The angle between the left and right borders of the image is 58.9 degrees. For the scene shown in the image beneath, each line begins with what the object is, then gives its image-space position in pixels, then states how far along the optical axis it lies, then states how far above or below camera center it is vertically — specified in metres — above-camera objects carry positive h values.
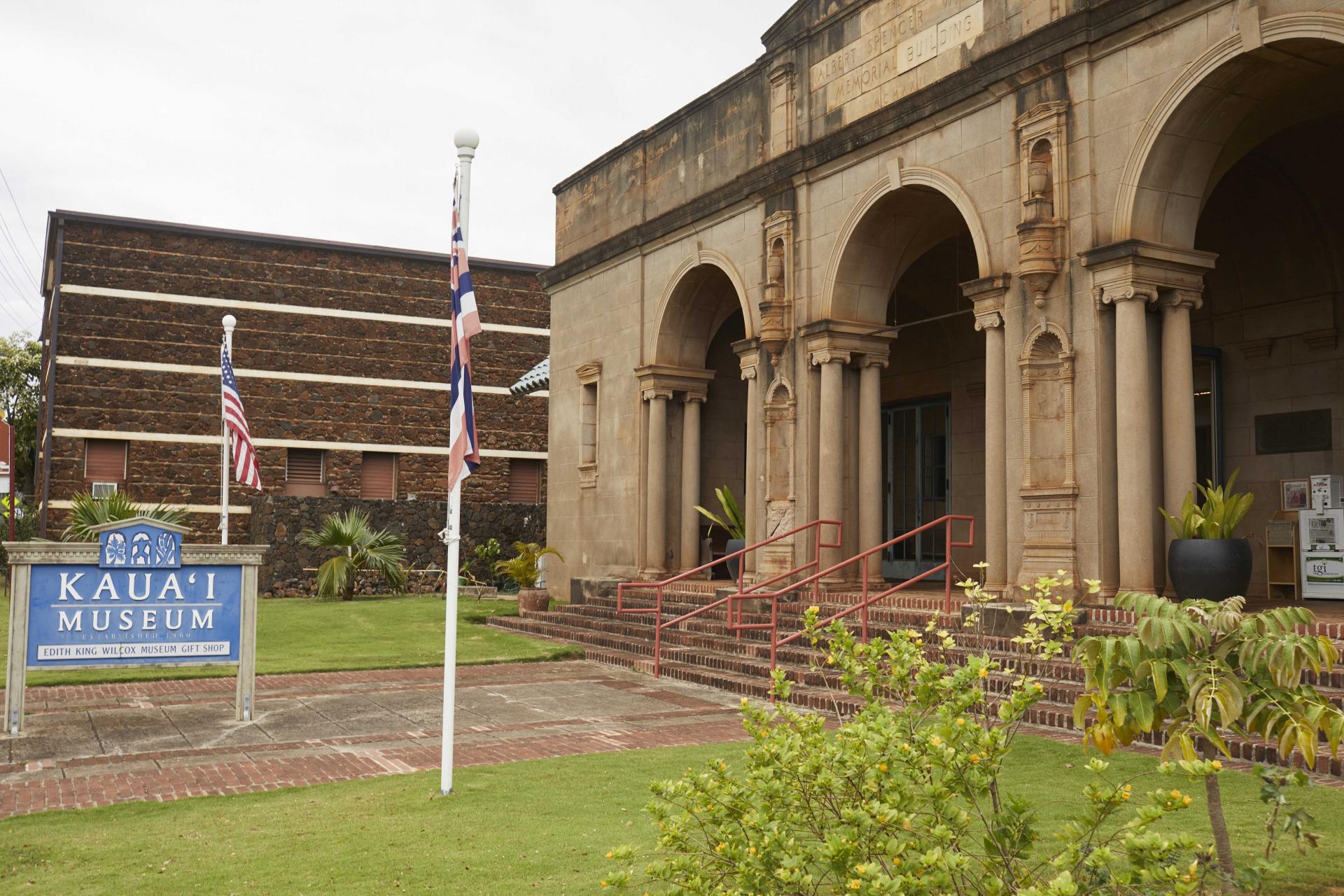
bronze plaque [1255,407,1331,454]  13.55 +1.20
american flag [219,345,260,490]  18.33 +1.38
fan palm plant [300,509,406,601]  24.69 -0.67
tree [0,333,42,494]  48.97 +5.30
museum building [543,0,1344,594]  11.24 +3.16
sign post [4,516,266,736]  9.71 -0.70
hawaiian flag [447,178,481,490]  7.88 +0.93
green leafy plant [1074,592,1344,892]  4.11 -0.51
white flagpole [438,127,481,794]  7.29 -0.30
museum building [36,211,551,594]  30.19 +3.89
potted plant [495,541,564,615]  19.30 -0.80
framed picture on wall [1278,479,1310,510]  13.52 +0.48
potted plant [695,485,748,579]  17.86 +0.12
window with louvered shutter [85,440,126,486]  30.38 +1.55
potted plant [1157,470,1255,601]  10.12 -0.14
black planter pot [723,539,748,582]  17.90 -0.31
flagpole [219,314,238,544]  18.59 +0.97
